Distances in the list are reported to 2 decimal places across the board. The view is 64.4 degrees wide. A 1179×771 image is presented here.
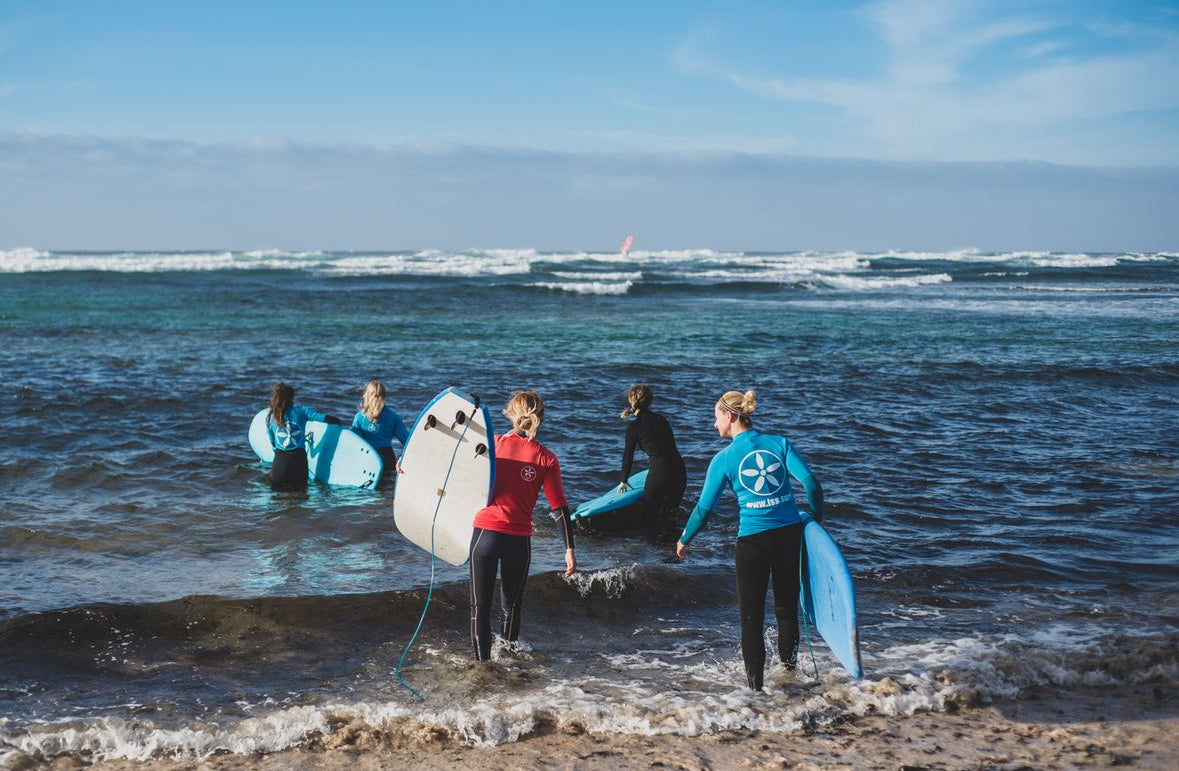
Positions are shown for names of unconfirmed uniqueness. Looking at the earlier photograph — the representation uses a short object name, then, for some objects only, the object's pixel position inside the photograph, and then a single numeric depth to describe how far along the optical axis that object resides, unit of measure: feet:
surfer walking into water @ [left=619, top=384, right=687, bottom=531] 27.27
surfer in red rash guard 18.19
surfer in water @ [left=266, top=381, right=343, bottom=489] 32.37
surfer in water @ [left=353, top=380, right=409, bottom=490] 33.28
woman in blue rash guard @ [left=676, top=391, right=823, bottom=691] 17.15
